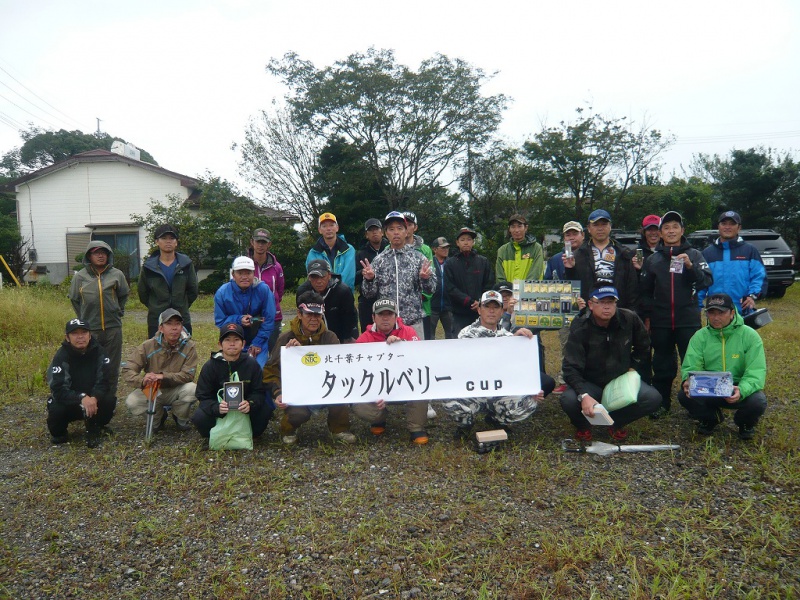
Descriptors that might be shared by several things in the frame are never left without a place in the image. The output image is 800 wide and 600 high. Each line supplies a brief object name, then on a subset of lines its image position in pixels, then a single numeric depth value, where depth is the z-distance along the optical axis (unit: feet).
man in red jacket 15.28
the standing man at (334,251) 18.34
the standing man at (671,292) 16.20
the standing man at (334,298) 16.37
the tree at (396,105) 63.16
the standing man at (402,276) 17.24
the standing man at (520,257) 19.17
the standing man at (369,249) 19.12
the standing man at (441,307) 20.26
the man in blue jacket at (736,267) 17.20
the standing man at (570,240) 17.46
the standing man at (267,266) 18.31
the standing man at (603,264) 16.66
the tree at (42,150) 148.87
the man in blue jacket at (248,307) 16.42
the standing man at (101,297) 17.46
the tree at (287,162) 66.33
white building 72.02
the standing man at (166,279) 17.72
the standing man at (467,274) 19.30
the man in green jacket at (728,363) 14.16
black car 43.91
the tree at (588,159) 62.49
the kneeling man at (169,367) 16.24
